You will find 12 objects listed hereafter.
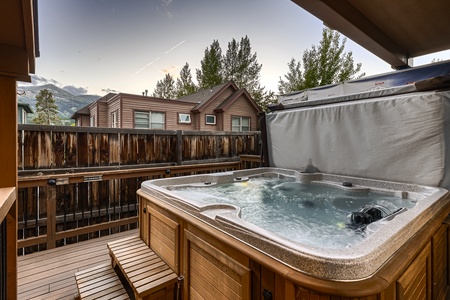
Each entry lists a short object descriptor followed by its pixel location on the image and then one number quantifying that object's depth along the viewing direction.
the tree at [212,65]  17.77
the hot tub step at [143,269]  1.62
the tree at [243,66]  17.66
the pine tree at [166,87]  22.45
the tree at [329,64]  10.46
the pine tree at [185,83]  19.45
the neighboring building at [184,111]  8.90
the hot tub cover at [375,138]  2.40
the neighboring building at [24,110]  14.37
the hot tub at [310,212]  0.97
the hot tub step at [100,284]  1.80
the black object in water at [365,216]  1.84
